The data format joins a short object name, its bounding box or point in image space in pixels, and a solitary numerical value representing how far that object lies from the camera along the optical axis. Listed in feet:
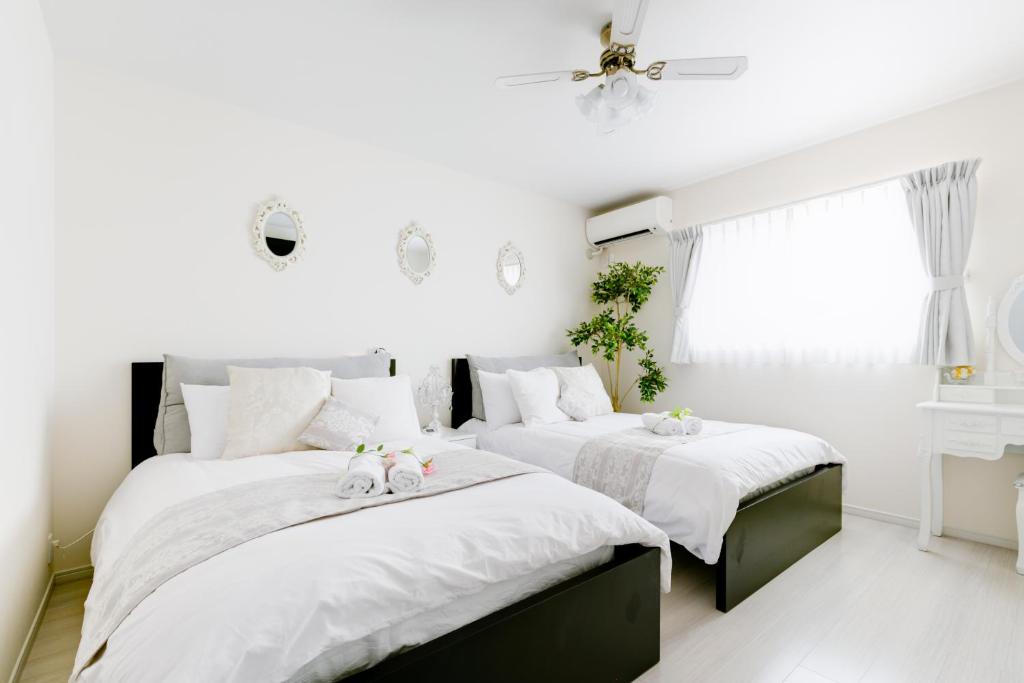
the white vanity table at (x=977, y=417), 7.50
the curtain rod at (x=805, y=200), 9.65
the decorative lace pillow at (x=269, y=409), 6.71
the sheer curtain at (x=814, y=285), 9.53
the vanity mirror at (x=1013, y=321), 8.17
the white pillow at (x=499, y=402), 10.63
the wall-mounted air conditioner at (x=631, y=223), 13.12
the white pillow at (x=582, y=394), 10.84
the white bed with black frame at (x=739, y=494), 6.45
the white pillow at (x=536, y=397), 10.27
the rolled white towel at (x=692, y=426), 8.57
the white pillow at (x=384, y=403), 7.79
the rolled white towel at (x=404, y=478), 4.92
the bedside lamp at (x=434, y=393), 10.75
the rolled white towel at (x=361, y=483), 4.67
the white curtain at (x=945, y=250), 8.48
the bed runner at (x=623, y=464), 7.30
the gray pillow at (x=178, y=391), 7.31
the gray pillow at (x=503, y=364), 11.36
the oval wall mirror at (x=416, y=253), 11.00
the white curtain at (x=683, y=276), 12.73
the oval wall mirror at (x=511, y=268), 13.01
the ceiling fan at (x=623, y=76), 6.00
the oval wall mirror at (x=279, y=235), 8.98
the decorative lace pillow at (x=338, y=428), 6.95
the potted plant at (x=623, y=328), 13.33
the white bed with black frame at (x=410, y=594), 2.83
